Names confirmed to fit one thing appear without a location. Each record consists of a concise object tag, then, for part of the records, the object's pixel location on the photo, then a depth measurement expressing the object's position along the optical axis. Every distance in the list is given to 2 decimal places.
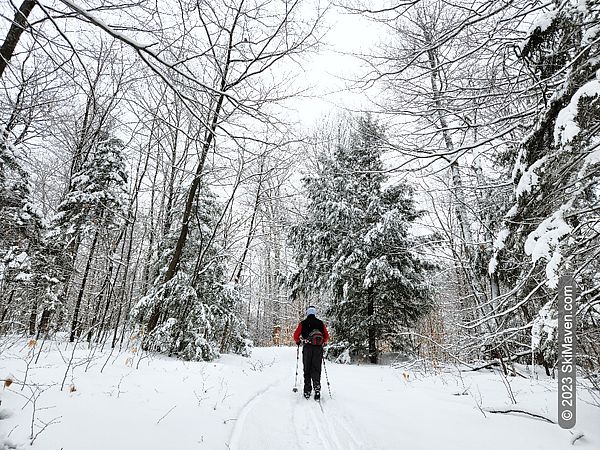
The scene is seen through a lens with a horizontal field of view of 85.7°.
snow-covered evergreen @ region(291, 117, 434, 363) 12.35
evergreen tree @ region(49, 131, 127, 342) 11.23
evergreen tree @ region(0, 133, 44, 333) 8.70
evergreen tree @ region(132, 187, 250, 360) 9.77
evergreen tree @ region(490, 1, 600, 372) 2.65
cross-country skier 6.22
